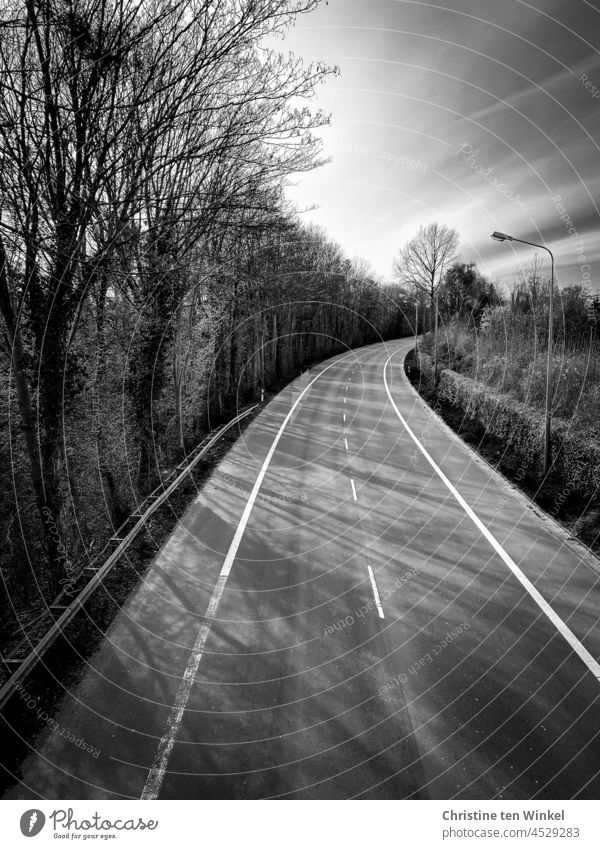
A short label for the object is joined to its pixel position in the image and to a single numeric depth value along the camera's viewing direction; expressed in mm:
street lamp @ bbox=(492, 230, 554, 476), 13461
